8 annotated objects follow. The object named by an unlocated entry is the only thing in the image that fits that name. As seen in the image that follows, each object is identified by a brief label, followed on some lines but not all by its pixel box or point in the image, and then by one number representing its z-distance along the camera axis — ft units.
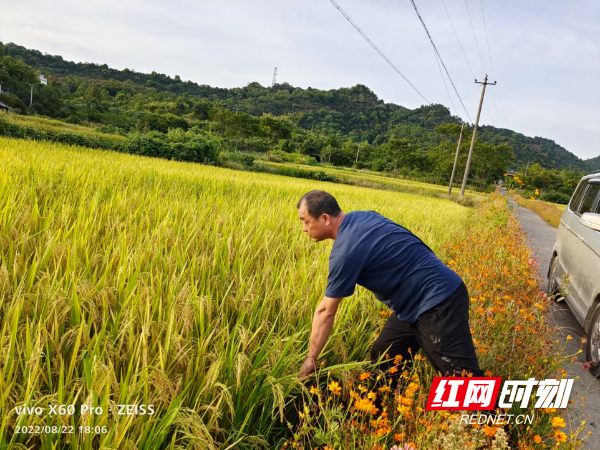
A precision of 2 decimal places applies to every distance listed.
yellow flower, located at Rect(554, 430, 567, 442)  4.33
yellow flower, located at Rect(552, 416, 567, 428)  4.30
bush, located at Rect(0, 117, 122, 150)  43.29
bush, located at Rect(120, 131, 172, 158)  52.44
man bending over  6.03
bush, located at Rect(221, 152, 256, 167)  71.61
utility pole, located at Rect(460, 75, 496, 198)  77.30
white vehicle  10.12
